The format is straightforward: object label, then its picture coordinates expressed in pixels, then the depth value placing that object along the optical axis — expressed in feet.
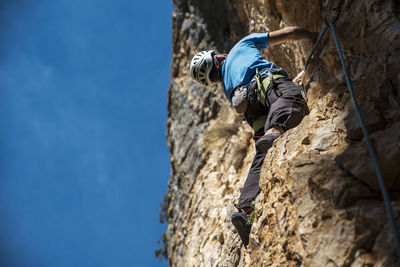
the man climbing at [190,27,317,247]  13.34
